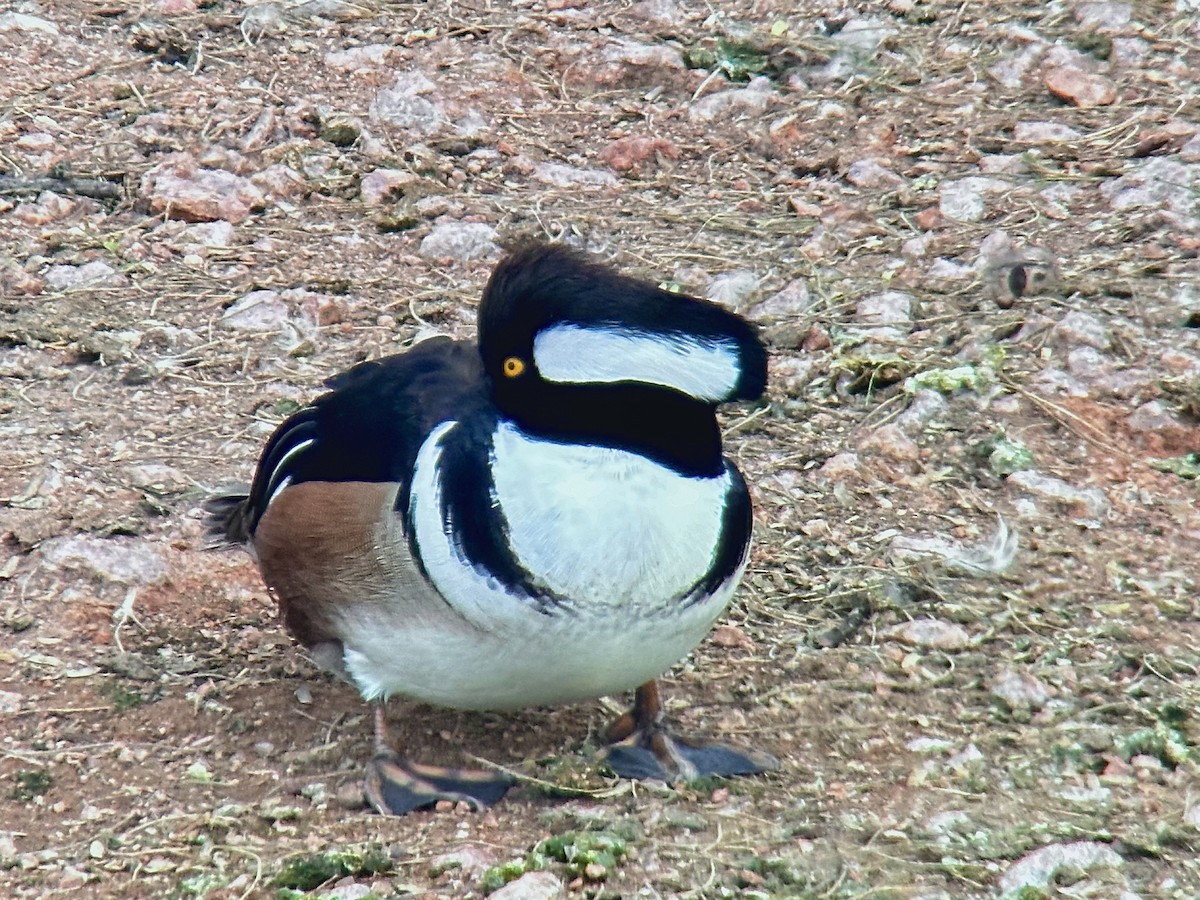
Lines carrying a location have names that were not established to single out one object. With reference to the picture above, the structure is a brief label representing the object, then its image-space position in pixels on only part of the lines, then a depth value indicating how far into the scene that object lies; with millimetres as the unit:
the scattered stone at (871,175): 12016
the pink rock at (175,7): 13461
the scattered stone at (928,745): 7141
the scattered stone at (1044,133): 12141
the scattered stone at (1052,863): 6121
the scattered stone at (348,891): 6148
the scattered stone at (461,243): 11430
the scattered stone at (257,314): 10687
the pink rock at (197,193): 11633
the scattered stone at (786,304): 10797
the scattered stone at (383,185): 11922
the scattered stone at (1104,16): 12969
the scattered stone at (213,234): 11469
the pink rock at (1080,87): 12492
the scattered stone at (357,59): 12969
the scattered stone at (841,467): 9305
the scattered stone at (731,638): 8055
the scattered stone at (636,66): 13156
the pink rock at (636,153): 12461
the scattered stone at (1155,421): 9281
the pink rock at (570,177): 12250
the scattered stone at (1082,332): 9922
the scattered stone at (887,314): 10430
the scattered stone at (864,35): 13227
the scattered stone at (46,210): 11461
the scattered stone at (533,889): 6074
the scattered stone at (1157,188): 11055
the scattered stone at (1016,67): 12789
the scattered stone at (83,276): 10961
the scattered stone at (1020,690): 7445
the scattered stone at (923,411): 9578
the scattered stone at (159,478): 8969
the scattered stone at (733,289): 10930
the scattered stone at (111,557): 8258
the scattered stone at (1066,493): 8844
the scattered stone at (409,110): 12508
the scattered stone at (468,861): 6285
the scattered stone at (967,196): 11508
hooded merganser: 5996
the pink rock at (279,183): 11922
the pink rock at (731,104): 12867
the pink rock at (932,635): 7941
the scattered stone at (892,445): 9367
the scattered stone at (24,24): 13164
